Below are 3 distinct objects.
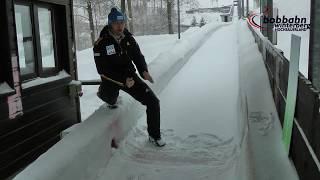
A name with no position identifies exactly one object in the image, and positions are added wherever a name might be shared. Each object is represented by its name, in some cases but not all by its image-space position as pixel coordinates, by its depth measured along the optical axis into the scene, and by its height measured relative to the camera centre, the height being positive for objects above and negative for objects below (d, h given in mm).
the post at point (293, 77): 2991 -364
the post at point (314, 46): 2925 -88
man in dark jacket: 3854 -316
